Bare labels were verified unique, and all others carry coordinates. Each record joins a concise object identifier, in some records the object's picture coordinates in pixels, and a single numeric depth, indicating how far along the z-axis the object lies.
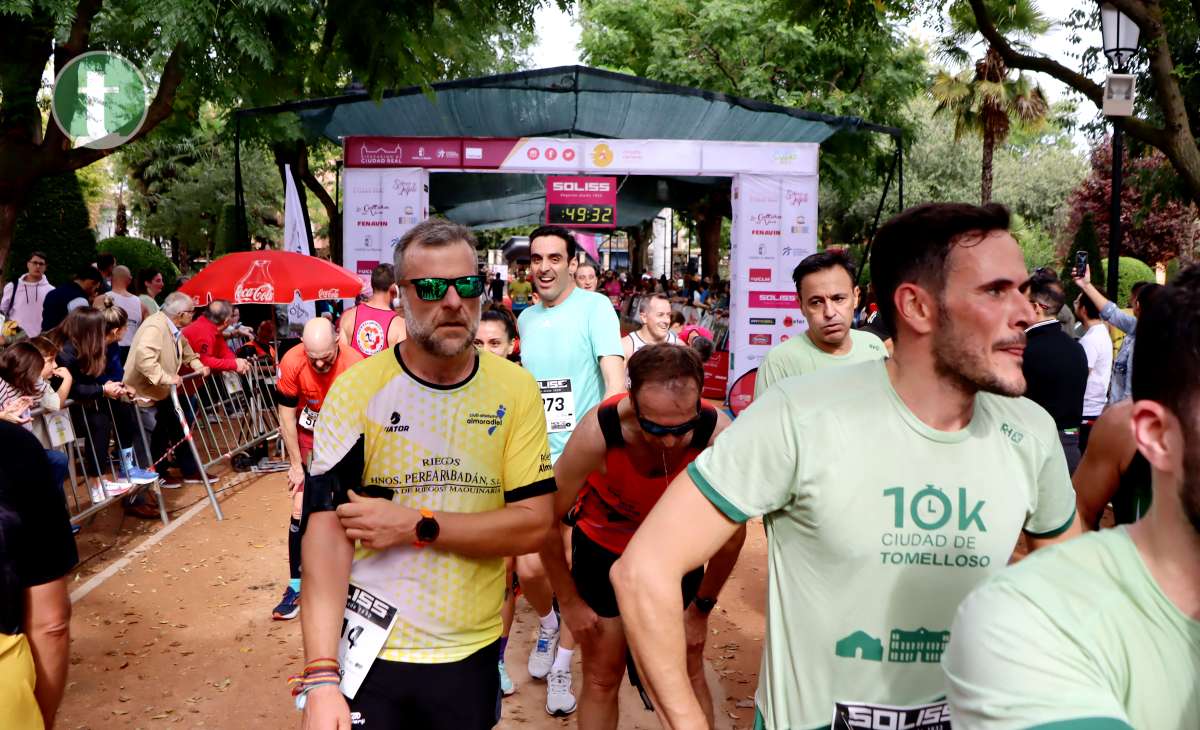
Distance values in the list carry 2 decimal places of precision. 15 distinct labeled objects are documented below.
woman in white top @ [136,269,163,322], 13.81
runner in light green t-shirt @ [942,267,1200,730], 1.28
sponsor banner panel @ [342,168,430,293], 15.16
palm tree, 26.80
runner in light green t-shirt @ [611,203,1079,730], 2.08
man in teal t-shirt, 5.71
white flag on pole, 14.83
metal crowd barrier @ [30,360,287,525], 7.90
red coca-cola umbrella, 11.89
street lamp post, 11.16
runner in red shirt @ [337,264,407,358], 7.97
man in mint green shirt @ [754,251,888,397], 4.80
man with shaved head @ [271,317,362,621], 6.36
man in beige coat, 9.77
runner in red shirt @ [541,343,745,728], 3.53
